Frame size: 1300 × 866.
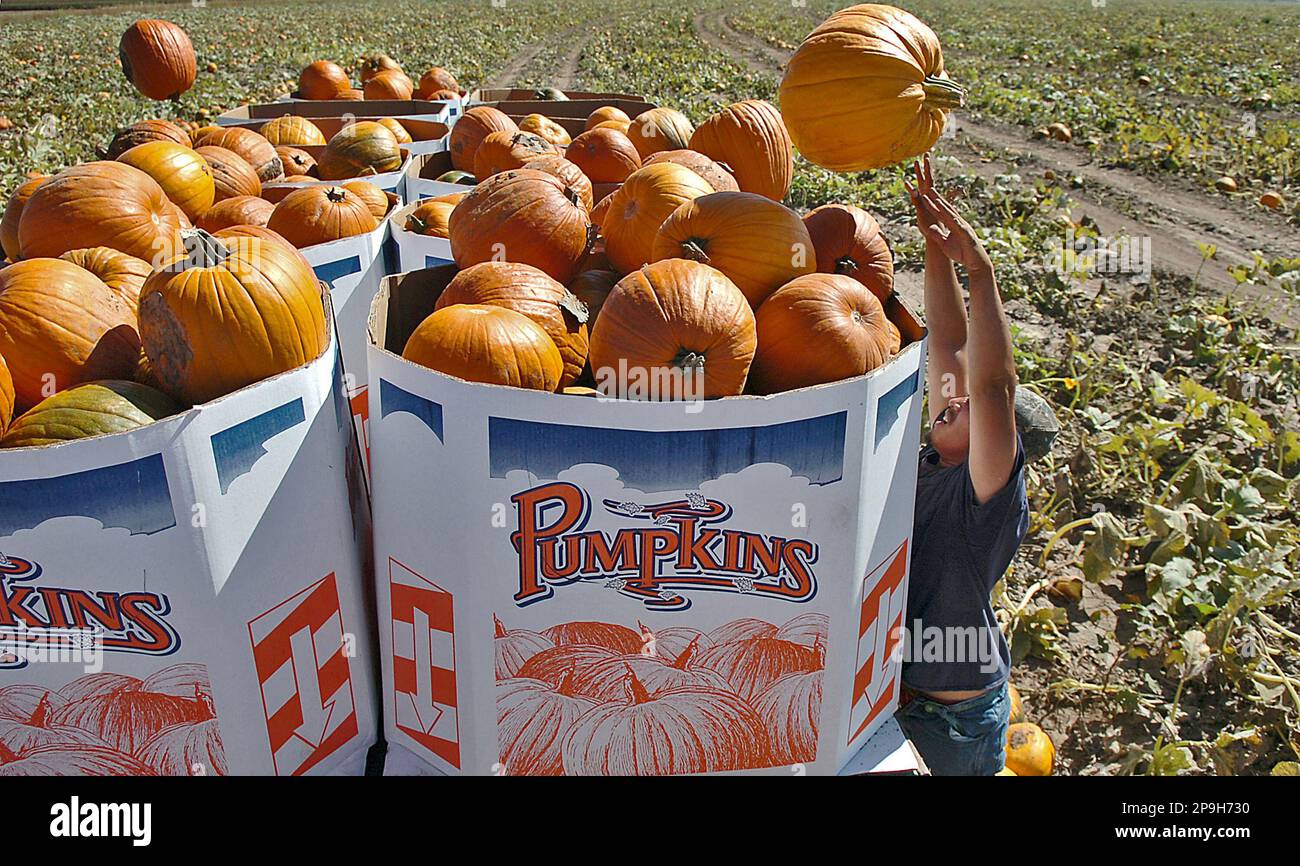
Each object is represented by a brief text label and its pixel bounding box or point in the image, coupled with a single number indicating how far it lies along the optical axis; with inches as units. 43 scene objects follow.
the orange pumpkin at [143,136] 176.2
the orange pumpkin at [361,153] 176.4
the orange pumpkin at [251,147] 178.2
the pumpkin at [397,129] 206.8
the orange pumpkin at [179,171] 139.6
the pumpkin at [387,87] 291.6
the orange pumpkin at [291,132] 216.7
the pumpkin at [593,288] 106.3
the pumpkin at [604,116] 211.0
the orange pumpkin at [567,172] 134.5
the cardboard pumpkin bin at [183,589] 67.4
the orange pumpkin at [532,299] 93.7
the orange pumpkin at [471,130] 183.2
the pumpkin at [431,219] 132.8
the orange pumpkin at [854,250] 104.4
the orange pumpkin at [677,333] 82.1
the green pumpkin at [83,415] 74.4
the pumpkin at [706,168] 120.3
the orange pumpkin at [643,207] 107.1
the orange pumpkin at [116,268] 100.9
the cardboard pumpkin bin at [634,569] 74.5
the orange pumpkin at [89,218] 115.0
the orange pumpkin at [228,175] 155.1
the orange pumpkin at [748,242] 97.0
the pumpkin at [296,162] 192.2
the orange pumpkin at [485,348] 82.2
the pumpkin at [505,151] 161.0
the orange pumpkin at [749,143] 138.0
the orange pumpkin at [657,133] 170.7
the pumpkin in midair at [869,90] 96.4
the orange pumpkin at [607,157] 158.2
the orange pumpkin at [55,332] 85.5
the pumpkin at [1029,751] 124.0
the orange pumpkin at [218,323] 81.0
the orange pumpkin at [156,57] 254.7
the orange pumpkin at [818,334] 84.7
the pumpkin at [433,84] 312.5
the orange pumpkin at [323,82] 291.4
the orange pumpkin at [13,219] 125.6
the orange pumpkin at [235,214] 138.1
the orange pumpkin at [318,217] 132.0
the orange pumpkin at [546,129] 202.8
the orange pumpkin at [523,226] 108.2
